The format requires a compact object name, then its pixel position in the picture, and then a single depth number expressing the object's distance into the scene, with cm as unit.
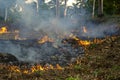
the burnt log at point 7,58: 1194
